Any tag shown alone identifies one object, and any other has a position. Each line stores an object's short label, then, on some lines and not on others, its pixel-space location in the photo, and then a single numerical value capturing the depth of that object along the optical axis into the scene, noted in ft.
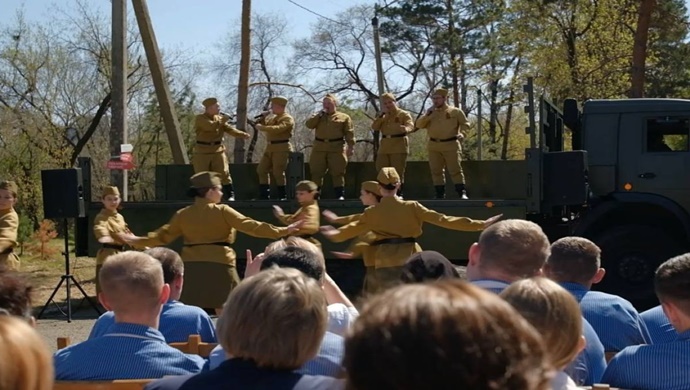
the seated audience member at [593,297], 13.52
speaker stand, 34.60
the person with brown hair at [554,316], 8.27
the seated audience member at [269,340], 7.59
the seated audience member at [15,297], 10.18
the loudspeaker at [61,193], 34.78
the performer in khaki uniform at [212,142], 39.65
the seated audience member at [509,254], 12.71
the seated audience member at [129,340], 10.77
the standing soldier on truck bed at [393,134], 38.99
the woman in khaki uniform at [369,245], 27.91
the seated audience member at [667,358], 10.64
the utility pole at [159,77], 48.42
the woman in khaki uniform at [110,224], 32.45
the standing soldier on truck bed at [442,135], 37.86
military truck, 33.63
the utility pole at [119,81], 46.06
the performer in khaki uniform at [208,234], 27.94
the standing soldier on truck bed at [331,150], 39.11
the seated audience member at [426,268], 12.63
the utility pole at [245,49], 62.54
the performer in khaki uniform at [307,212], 30.55
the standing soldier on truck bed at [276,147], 39.34
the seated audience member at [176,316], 15.03
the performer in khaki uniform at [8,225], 30.07
